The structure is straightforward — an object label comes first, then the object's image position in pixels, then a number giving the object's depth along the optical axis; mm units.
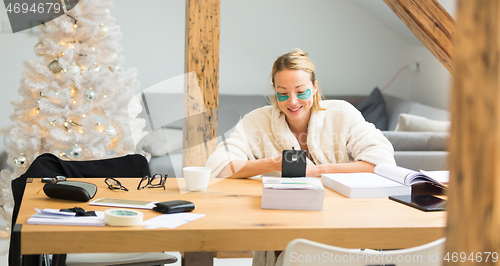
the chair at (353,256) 700
